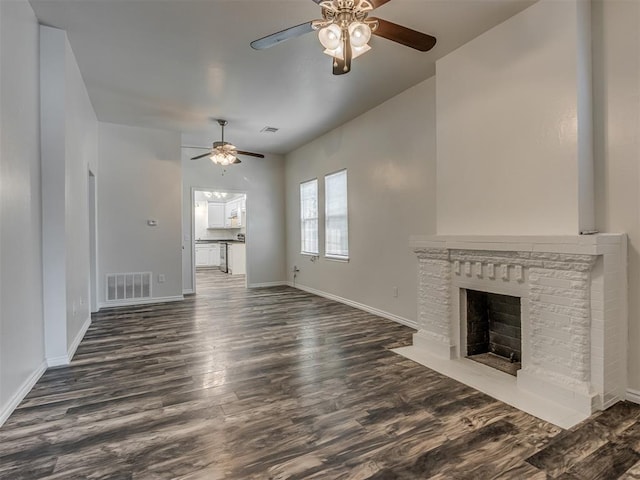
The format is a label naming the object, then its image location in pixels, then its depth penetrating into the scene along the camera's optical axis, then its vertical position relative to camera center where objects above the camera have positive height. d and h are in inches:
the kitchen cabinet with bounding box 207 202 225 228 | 462.6 +34.3
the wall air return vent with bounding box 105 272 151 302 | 216.5 -29.0
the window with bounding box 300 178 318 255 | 257.6 +17.3
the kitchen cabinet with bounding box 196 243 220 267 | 459.7 -19.8
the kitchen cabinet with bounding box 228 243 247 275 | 386.6 -22.7
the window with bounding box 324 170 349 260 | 220.2 +14.6
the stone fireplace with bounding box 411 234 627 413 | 85.4 -19.5
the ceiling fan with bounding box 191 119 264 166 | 201.3 +52.1
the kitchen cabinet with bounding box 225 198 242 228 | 437.4 +34.9
